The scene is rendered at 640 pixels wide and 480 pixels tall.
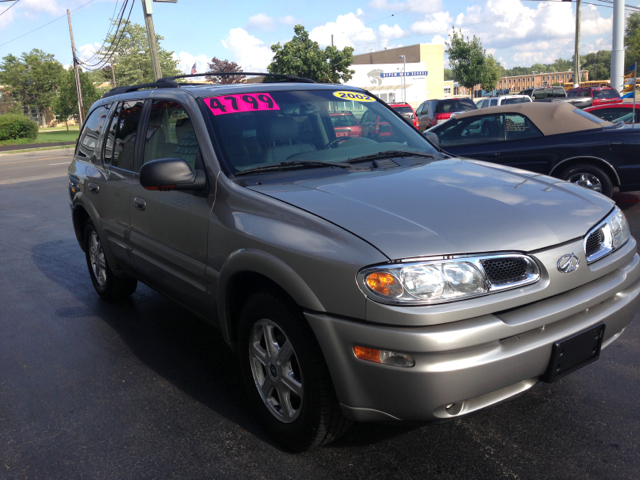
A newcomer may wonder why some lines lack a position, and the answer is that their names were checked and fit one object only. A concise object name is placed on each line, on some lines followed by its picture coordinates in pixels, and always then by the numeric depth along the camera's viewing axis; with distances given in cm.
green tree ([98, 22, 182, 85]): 7375
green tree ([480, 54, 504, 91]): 4915
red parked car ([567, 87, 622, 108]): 2847
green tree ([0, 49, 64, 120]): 7025
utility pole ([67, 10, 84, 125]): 4144
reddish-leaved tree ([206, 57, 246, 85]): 7967
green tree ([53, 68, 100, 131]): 4856
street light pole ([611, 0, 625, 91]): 2411
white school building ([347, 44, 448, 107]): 6131
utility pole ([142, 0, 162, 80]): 1694
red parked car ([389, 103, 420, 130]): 2217
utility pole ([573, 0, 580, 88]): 3614
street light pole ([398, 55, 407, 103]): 5970
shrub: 4284
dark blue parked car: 751
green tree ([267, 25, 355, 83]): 4409
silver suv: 223
